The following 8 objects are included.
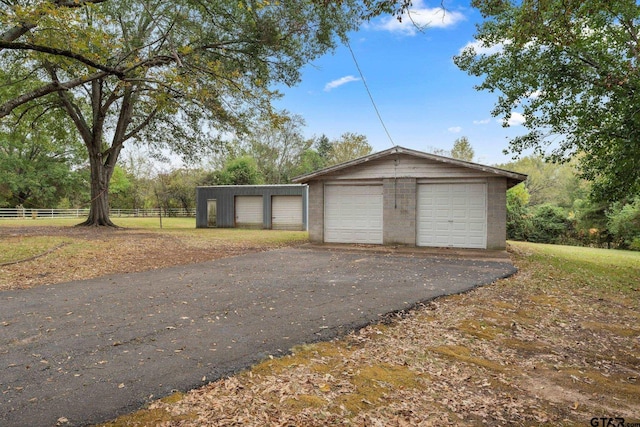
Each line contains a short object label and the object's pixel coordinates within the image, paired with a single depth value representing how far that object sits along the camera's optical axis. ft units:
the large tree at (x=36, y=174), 112.88
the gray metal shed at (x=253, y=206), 71.87
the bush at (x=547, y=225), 74.33
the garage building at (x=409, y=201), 38.50
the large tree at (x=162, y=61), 28.76
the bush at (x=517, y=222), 74.74
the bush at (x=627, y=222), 62.03
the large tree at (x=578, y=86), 28.84
